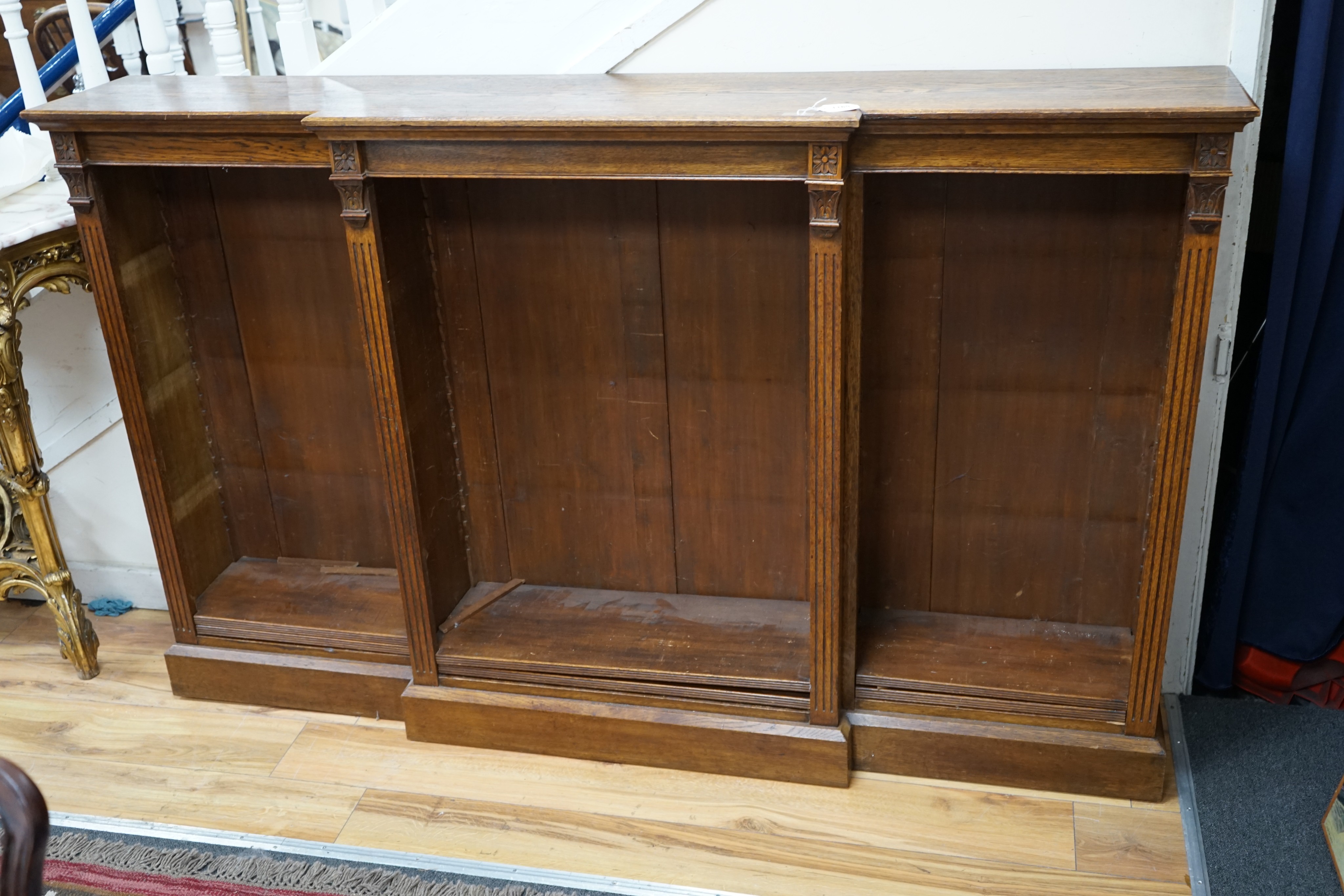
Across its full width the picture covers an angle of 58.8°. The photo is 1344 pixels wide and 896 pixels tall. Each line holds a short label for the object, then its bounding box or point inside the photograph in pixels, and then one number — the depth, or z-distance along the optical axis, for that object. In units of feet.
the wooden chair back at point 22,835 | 3.61
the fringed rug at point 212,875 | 7.30
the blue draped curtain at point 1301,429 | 6.93
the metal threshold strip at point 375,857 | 7.24
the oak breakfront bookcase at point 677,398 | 6.68
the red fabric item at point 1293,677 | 8.39
